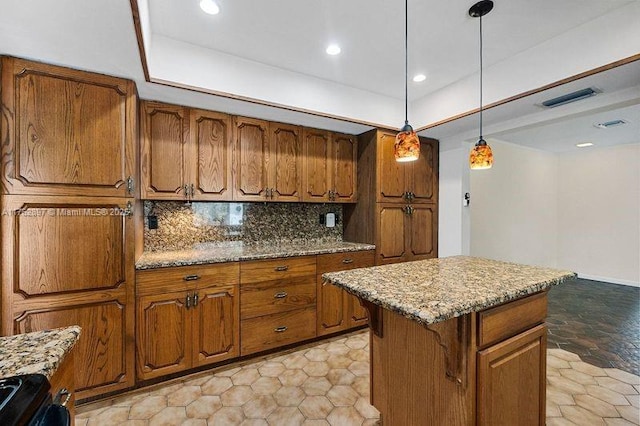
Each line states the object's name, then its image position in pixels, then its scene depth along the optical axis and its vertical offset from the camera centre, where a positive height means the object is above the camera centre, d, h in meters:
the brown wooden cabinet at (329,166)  3.11 +0.49
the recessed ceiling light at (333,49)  2.25 +1.28
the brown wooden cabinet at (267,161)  2.75 +0.50
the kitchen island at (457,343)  1.21 -0.64
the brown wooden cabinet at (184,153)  2.38 +0.50
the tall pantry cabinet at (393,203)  3.24 +0.08
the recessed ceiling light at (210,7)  1.77 +1.28
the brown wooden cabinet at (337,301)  2.83 -0.93
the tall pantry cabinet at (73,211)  1.75 +0.00
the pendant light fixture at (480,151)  1.82 +0.39
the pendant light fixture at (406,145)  1.73 +0.39
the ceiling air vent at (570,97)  2.22 +0.90
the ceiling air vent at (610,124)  3.59 +1.09
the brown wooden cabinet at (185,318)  2.11 -0.84
